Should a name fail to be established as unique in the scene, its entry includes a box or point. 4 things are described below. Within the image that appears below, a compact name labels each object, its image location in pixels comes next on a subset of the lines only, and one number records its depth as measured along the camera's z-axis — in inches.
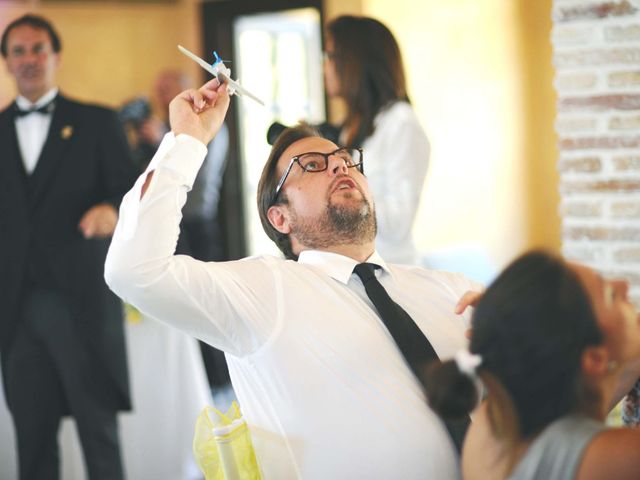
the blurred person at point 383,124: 166.5
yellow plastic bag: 126.5
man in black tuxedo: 168.5
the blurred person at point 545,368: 105.5
